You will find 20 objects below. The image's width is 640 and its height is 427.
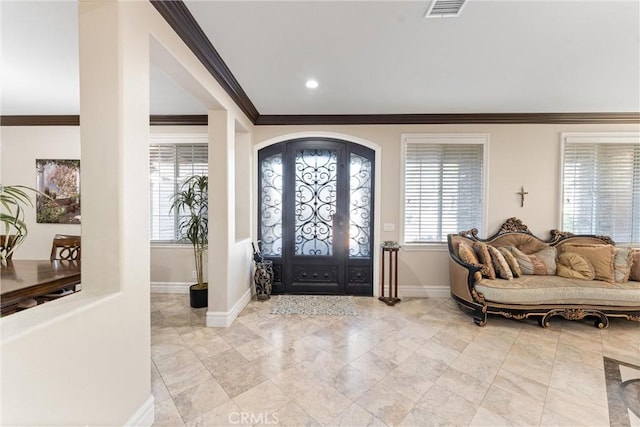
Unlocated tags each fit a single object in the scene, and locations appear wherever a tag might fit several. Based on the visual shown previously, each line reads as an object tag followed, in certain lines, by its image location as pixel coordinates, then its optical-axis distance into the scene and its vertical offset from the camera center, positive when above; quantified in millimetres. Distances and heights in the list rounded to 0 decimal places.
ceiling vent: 1730 +1375
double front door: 4051 -56
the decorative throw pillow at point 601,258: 3170 -611
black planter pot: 3533 -1222
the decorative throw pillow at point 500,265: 3230 -711
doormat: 3412 -1355
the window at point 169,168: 4074 +617
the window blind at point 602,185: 3836 +355
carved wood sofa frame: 2998 -1161
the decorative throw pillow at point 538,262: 3430 -709
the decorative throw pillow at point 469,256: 3207 -608
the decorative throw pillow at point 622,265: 3146 -687
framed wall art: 3980 +294
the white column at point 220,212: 2971 -50
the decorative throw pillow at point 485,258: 3229 -644
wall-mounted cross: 3916 +220
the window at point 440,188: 3992 +315
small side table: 3742 -988
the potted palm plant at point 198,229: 3555 -294
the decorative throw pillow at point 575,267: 3225 -742
